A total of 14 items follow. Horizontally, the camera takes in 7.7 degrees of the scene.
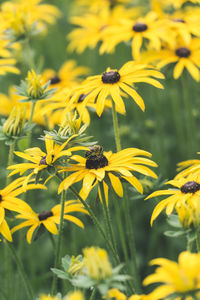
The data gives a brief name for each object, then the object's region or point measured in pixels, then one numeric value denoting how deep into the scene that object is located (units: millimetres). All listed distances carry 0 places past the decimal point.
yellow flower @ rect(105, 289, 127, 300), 1030
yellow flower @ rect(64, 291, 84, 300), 981
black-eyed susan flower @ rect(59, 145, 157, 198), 1123
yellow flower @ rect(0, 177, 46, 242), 1126
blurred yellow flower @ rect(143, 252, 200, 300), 990
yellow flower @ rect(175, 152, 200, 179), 1142
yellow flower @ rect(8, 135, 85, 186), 1115
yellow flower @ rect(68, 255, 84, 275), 1084
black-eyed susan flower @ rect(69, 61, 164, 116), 1191
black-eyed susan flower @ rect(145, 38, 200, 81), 1324
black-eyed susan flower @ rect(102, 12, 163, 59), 1345
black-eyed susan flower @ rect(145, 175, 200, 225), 1110
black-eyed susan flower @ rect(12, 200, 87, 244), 1152
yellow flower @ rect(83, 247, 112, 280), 1029
